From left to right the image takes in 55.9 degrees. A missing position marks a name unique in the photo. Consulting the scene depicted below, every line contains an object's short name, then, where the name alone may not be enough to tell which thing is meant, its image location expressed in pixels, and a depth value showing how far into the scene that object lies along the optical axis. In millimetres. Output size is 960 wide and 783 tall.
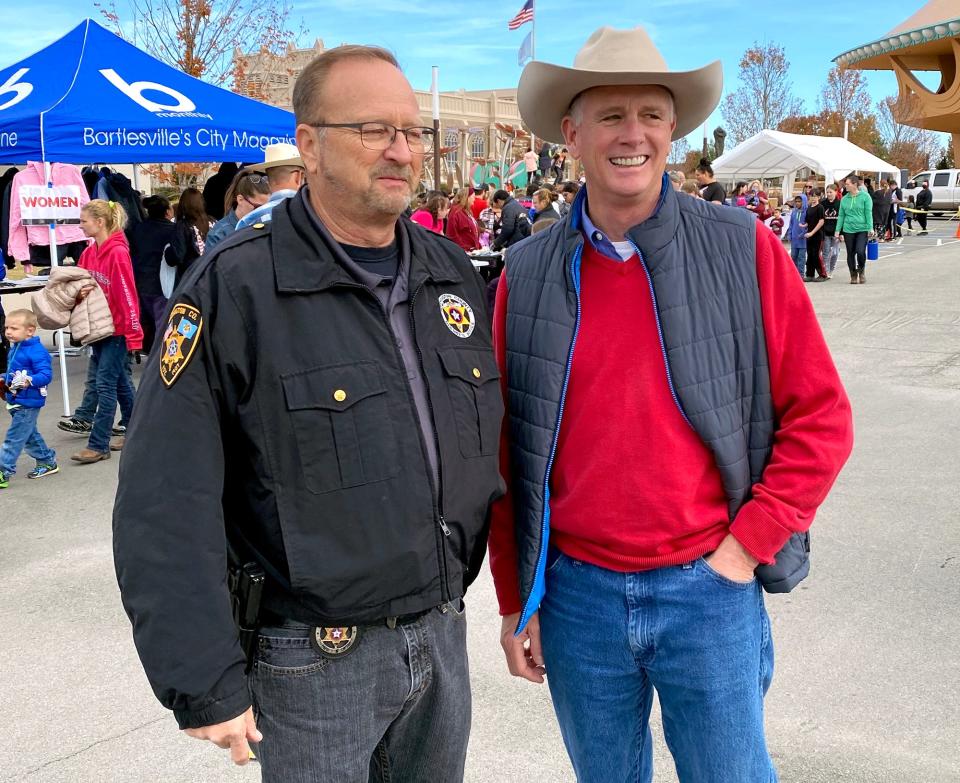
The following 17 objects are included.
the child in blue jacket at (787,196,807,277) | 16406
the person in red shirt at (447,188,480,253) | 14250
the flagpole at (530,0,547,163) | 26355
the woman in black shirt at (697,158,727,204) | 13828
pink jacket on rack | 9492
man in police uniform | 1610
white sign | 8203
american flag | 26156
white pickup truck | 39438
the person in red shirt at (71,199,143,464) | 6633
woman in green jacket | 15211
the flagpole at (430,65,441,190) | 19481
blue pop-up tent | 7441
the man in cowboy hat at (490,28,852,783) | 1929
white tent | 25891
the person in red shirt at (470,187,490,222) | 19547
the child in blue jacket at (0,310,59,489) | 5926
